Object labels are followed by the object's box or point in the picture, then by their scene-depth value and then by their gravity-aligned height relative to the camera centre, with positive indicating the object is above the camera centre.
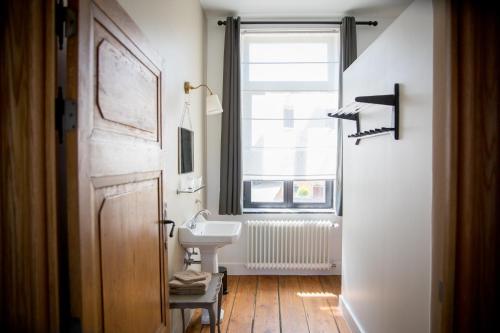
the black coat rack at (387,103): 1.57 +0.34
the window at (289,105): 3.43 +0.73
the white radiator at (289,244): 3.34 -0.92
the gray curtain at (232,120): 3.36 +0.53
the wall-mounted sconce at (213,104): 2.84 +0.60
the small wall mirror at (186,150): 2.36 +0.13
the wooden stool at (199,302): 1.74 -0.83
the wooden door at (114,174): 0.77 -0.03
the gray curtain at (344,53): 3.34 +1.30
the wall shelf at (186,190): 2.30 -0.21
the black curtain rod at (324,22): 3.40 +1.69
